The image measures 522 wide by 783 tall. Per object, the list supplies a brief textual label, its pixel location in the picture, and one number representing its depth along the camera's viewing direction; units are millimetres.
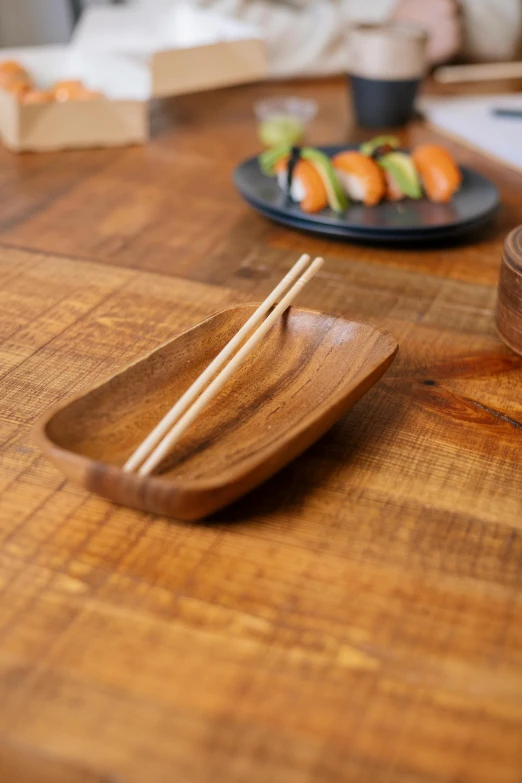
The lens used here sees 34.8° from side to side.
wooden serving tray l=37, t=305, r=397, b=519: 579
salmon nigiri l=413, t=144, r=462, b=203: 1204
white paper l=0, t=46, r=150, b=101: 1675
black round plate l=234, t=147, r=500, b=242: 1110
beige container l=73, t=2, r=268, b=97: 1651
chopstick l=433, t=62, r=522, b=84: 2084
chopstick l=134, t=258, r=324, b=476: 604
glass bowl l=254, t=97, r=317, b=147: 1516
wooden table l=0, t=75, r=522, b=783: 462
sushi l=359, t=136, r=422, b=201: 1209
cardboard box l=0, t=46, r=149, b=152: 1425
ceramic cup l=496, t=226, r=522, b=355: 870
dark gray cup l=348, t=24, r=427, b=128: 1602
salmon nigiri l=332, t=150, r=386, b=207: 1178
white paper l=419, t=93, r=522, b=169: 1573
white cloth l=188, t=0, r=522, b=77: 2012
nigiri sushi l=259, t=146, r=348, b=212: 1159
